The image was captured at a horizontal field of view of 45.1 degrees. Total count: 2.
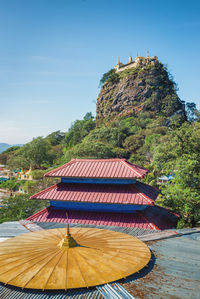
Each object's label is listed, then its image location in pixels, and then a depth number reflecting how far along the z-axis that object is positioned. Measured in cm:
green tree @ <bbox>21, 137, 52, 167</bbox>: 7388
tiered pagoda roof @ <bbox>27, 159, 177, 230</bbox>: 1290
